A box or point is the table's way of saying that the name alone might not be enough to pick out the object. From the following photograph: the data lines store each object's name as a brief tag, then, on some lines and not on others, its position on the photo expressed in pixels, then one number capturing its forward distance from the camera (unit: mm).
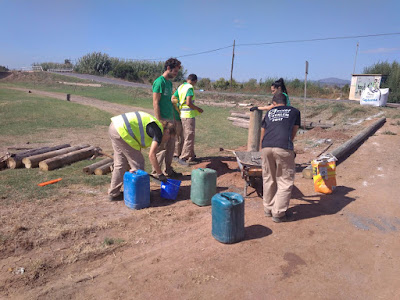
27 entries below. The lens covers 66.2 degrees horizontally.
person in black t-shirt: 3984
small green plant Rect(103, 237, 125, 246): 3547
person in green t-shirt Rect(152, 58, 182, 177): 5367
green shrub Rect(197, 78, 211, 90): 35625
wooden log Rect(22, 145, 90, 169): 6138
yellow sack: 5098
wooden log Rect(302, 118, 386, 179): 6105
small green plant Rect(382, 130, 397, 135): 10585
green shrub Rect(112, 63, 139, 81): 42406
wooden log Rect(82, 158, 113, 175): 5990
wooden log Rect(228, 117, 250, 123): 14098
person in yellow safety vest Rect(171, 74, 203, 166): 6582
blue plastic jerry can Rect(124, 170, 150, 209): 4297
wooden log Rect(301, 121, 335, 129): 13289
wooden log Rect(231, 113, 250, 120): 15311
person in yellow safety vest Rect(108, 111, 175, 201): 4180
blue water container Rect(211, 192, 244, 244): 3464
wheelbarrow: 4934
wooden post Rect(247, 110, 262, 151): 6449
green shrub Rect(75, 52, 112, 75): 47562
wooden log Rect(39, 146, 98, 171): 6043
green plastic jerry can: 4582
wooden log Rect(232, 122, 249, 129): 13730
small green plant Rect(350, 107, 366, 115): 15594
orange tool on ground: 5283
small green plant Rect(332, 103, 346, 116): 16422
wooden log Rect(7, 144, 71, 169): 6105
